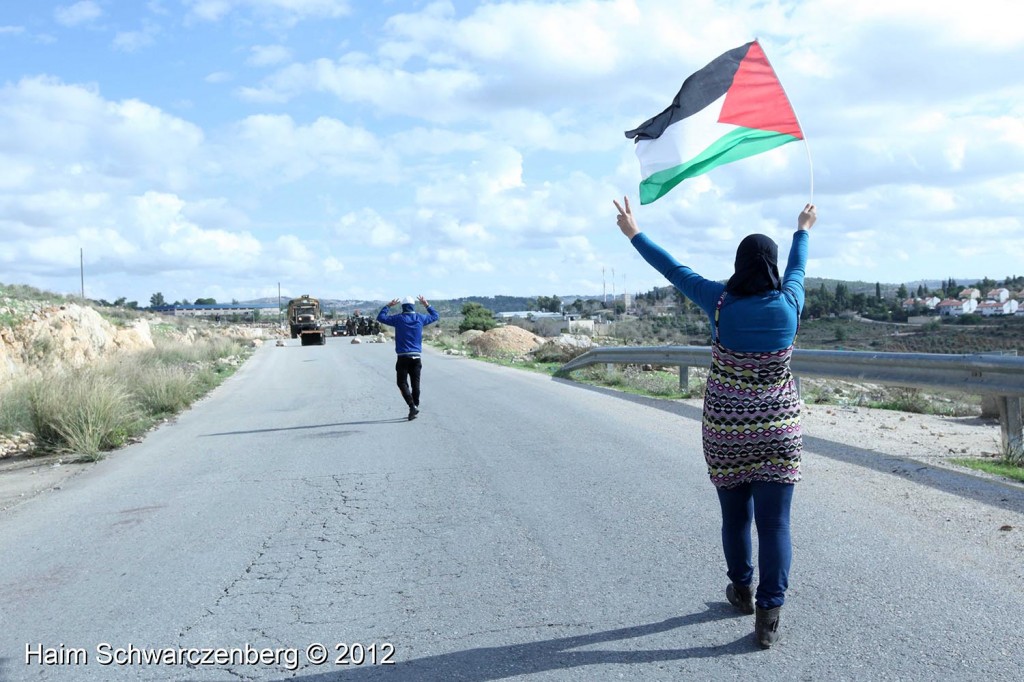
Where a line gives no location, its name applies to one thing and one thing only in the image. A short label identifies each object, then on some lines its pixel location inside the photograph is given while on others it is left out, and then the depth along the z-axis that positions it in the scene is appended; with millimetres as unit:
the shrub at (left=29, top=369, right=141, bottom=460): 11312
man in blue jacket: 13752
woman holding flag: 4281
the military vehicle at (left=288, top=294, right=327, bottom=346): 57469
